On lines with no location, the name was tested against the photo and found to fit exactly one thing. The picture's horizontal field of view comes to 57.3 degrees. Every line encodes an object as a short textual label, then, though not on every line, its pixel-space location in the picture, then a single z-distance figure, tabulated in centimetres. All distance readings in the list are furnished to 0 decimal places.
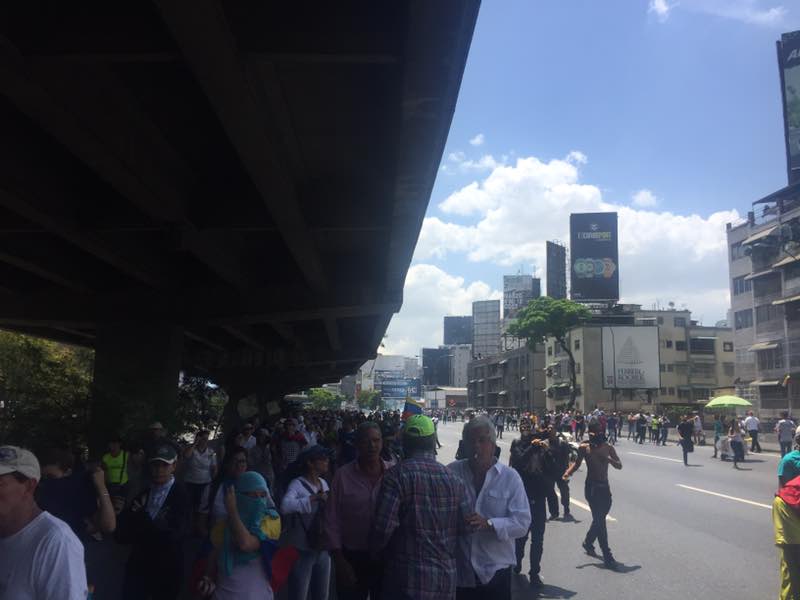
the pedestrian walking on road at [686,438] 2480
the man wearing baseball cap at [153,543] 529
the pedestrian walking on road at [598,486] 881
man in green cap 383
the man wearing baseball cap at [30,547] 272
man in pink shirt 458
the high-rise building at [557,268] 10219
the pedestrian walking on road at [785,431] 2403
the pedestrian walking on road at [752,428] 2986
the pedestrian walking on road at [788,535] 605
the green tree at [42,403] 1499
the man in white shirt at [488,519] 429
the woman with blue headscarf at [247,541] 442
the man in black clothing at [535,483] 801
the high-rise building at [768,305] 4931
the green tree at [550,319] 7425
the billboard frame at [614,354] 7400
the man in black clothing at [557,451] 1029
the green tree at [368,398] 12682
